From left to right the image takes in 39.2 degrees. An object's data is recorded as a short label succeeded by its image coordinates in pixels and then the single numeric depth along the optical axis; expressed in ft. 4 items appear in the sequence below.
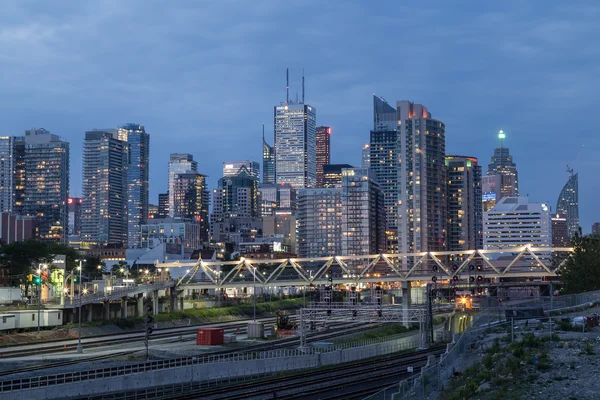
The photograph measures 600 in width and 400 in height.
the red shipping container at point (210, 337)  320.78
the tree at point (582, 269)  371.76
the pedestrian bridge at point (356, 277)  471.62
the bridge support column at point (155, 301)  465.88
